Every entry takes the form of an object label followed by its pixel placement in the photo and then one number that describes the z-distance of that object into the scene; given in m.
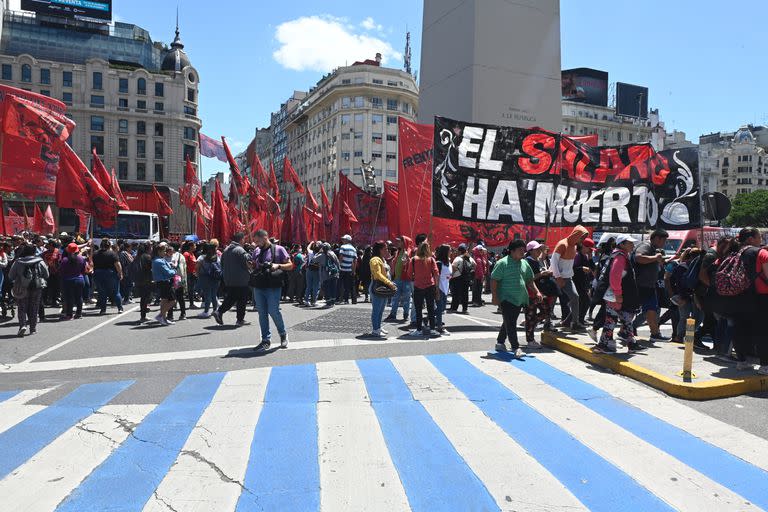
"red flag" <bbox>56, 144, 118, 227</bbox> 11.73
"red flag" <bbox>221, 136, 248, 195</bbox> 20.07
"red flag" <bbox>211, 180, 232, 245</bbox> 18.03
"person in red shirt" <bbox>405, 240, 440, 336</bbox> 9.24
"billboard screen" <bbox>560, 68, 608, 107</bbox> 84.62
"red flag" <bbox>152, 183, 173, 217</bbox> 29.01
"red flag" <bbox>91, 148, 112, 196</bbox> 17.84
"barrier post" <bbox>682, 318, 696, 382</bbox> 5.88
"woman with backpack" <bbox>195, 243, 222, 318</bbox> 11.73
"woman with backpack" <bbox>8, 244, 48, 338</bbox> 9.29
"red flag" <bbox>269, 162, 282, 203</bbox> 24.98
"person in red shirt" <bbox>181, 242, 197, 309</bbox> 14.89
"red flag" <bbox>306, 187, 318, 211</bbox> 27.69
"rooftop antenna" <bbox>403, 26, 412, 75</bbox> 91.50
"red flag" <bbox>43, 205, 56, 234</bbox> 24.75
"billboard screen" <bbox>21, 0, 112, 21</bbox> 76.94
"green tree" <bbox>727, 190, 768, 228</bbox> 74.44
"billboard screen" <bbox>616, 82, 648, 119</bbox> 88.00
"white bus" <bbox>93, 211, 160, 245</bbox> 26.19
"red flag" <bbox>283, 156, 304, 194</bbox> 25.94
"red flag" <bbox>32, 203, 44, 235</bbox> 24.33
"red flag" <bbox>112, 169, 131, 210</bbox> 18.98
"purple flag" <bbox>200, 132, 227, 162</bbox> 28.59
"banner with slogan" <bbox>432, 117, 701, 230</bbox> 10.39
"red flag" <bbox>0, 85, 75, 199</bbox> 10.47
